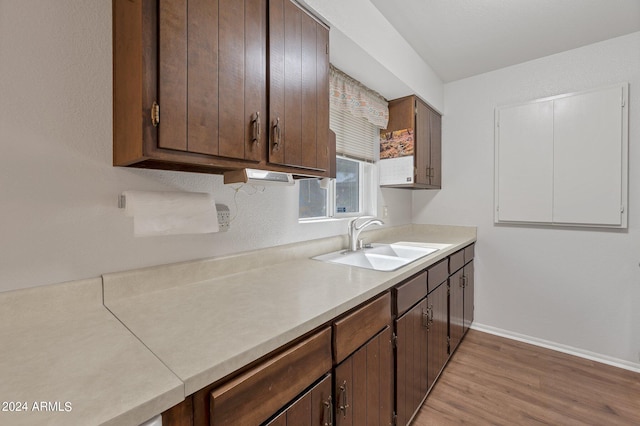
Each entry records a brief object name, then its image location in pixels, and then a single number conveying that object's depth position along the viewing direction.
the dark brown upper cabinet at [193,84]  0.81
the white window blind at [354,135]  2.13
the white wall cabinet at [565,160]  2.09
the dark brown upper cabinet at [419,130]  2.41
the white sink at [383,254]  1.79
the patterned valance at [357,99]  1.90
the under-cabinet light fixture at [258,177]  1.05
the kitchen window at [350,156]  1.94
